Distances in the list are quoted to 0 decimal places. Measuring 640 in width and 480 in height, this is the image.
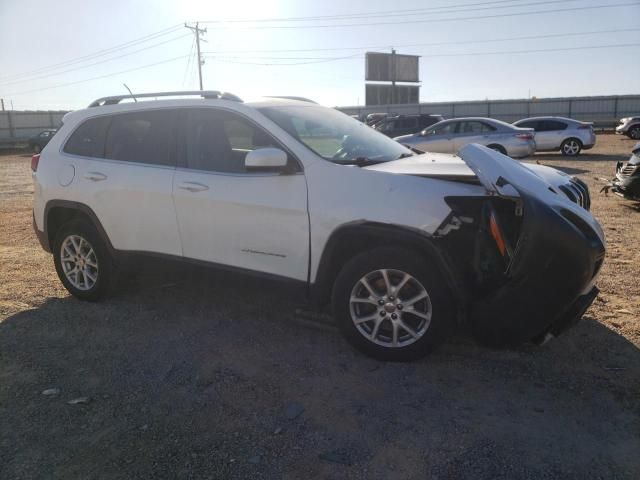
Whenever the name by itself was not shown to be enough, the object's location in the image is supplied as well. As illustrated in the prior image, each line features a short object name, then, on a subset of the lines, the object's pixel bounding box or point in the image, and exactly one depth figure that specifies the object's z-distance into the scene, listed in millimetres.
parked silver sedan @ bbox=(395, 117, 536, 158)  15672
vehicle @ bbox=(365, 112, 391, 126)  35594
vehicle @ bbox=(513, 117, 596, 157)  19516
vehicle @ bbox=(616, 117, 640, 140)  29331
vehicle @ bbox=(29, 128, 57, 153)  33375
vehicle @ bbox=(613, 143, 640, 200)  8320
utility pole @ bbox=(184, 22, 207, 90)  57688
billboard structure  72812
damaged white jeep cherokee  3297
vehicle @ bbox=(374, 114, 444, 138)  22844
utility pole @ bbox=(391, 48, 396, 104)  71812
